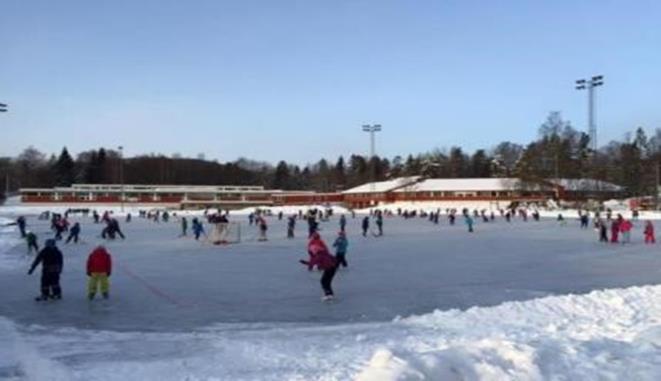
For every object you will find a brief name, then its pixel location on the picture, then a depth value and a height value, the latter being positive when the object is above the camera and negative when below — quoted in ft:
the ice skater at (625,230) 103.81 -5.73
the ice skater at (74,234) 111.04 -5.85
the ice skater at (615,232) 103.50 -5.98
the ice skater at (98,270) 45.93 -4.52
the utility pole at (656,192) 259.80 -2.27
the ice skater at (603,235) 105.09 -6.44
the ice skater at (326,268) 45.42 -4.53
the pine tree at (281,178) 533.14 +8.15
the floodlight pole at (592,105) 234.68 +24.57
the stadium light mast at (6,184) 433.32 +4.81
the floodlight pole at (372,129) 316.60 +23.88
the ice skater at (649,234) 103.04 -6.29
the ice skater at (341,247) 60.90 -4.48
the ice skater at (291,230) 118.95 -6.06
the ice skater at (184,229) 128.16 -6.19
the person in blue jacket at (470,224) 137.28 -6.25
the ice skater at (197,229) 115.14 -5.57
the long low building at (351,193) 314.96 -1.86
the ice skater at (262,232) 112.11 -5.94
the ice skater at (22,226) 123.95 -5.31
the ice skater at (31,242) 87.04 -5.49
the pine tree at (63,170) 456.86 +12.90
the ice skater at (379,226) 128.26 -6.04
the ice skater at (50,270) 45.60 -4.48
